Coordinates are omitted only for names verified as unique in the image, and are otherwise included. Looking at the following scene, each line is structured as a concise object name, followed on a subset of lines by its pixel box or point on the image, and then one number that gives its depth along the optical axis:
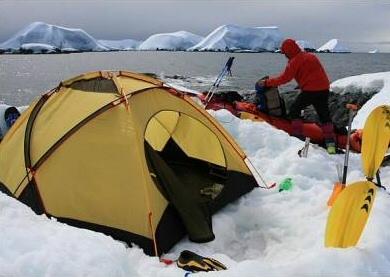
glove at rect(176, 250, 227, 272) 4.09
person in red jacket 8.64
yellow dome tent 5.02
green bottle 6.33
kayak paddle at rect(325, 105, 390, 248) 3.94
